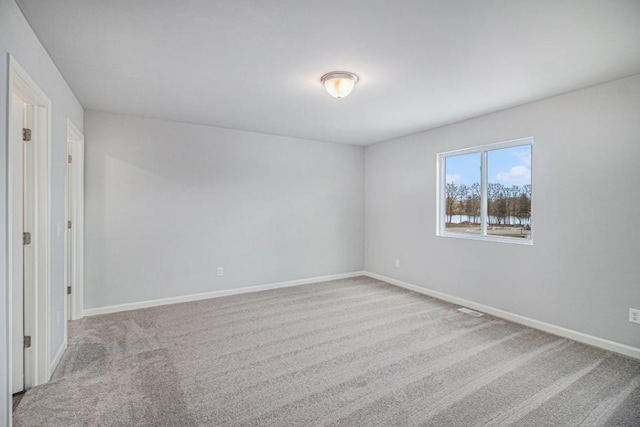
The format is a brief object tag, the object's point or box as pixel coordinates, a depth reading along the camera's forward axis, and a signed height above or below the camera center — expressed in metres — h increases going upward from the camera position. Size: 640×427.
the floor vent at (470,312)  3.91 -1.23
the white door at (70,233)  3.64 -0.26
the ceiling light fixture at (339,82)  2.77 +1.16
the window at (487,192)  3.72 +0.28
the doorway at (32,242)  2.23 -0.23
